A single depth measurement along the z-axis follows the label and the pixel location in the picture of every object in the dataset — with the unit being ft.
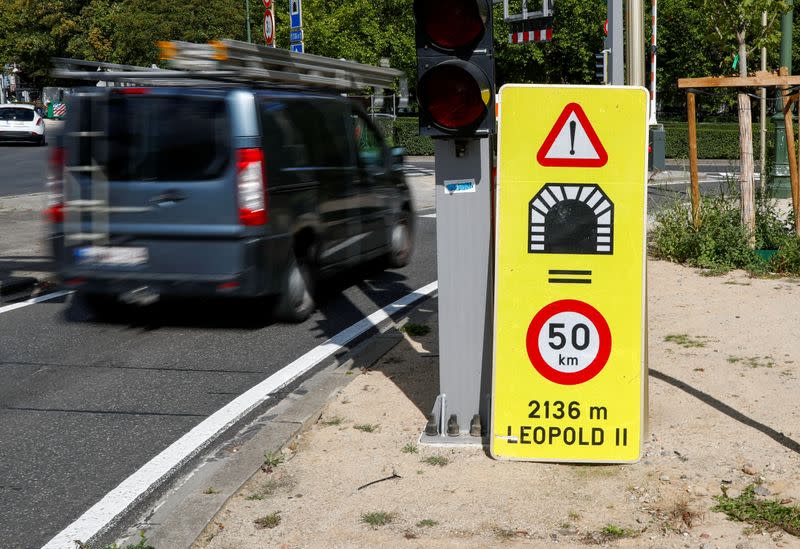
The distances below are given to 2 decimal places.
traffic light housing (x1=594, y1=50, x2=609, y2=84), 53.30
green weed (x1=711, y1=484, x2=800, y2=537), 13.29
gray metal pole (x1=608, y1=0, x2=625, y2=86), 25.17
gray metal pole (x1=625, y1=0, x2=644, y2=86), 27.76
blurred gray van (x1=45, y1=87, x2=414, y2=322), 25.34
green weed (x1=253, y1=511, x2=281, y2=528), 13.85
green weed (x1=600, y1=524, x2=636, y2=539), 13.25
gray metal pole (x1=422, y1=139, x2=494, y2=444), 16.72
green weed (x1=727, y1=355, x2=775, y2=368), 21.71
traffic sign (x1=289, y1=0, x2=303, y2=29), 59.26
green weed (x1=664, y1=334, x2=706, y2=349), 23.80
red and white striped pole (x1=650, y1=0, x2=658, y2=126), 93.58
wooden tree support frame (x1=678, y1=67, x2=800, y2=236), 33.32
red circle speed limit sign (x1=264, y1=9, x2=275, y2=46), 61.87
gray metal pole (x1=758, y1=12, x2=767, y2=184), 37.29
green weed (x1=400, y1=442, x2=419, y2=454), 16.69
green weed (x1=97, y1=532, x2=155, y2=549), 12.92
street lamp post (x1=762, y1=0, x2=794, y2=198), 47.65
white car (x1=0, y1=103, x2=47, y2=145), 130.00
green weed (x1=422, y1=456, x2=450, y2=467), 16.11
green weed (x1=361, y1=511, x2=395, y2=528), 13.83
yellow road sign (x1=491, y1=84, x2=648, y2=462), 15.78
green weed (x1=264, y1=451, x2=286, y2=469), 16.14
